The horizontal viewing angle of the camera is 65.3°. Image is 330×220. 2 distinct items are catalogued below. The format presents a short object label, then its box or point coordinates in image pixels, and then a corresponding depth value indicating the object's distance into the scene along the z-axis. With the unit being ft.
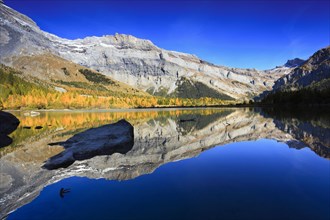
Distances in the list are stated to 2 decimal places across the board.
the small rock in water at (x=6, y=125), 125.88
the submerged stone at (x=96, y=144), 77.26
